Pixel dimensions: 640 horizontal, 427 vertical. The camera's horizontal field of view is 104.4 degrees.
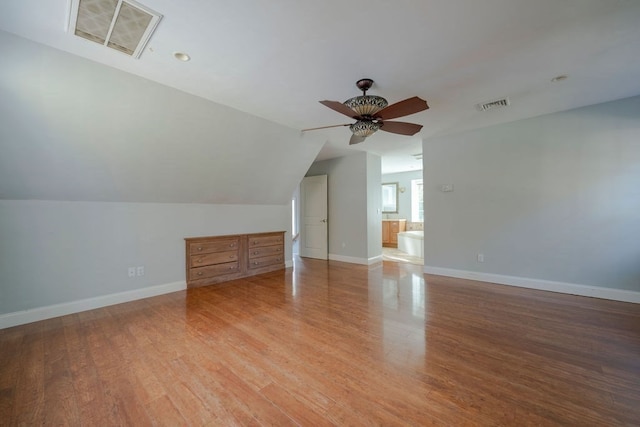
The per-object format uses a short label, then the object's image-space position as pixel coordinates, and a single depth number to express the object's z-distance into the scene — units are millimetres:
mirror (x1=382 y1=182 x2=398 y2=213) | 8789
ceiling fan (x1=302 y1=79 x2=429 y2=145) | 2301
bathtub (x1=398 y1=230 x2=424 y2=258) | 6574
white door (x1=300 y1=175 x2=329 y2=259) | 6215
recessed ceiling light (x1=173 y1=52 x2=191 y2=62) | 2120
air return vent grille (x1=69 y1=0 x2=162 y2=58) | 1637
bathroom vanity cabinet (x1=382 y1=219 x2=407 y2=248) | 8172
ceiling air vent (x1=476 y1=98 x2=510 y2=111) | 3084
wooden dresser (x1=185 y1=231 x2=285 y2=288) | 3979
